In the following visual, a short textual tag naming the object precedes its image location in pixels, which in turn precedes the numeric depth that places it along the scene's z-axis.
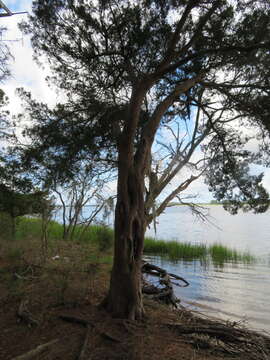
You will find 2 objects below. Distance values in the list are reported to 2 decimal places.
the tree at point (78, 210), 12.45
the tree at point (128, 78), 3.72
